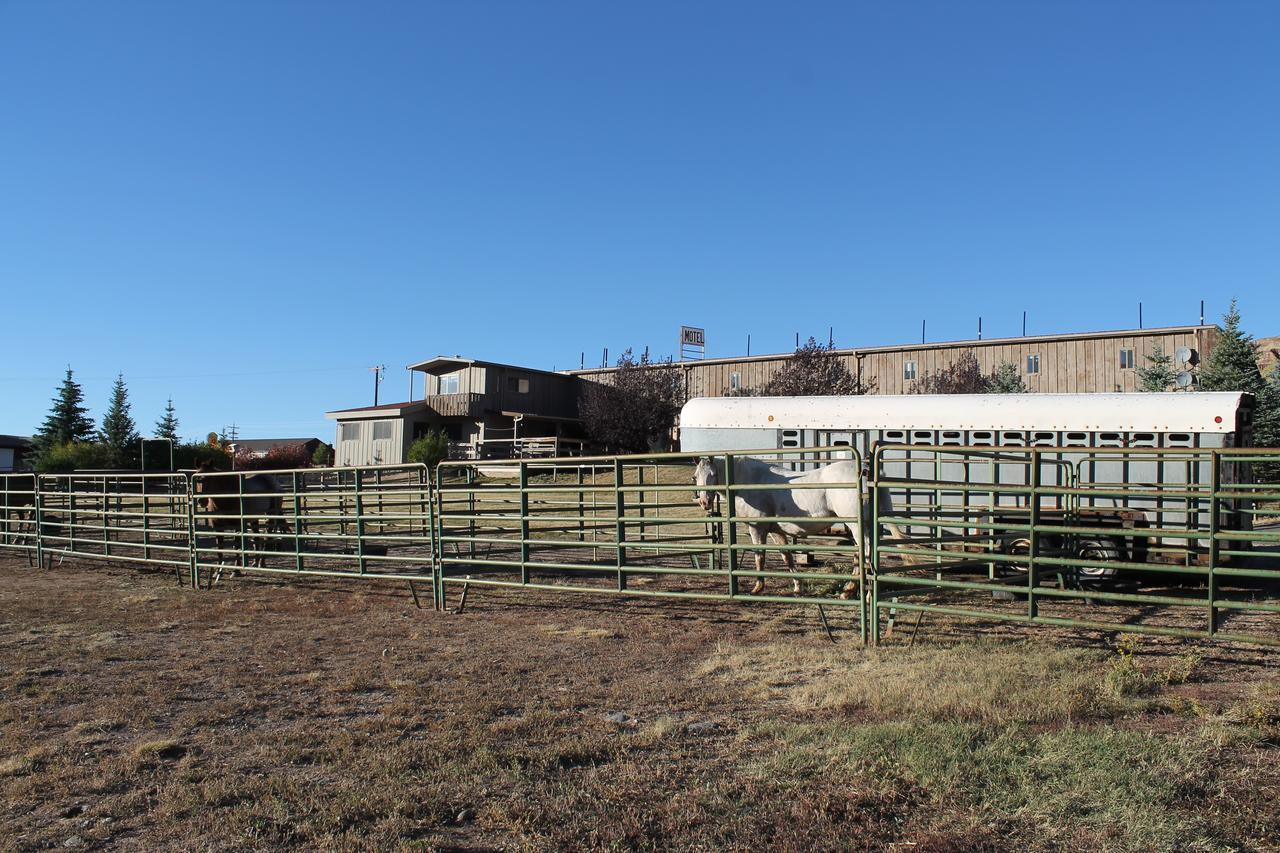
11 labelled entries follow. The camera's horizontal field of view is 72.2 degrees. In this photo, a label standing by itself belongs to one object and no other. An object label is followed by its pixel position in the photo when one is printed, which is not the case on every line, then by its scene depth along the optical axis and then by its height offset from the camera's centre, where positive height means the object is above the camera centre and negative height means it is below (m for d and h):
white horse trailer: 11.54 +0.06
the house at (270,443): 61.48 -0.26
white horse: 9.51 -0.76
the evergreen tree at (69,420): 48.56 +1.29
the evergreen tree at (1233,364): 27.33 +2.06
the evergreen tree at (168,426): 56.06 +1.02
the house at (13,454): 50.22 -0.65
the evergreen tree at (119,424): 47.67 +1.03
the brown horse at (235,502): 11.50 -0.94
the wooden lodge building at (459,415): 43.12 +1.14
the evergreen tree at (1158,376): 30.17 +1.85
